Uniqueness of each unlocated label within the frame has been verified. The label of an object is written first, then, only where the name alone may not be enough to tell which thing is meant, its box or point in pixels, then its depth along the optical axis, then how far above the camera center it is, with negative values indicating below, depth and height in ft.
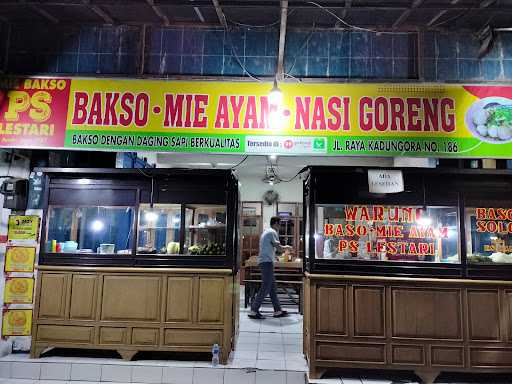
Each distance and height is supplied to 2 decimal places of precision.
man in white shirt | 26.61 -2.37
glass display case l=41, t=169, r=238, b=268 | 18.66 +0.86
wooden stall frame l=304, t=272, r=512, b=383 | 16.88 -4.17
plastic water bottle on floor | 17.42 -5.59
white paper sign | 17.80 +2.64
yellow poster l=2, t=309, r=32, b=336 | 18.67 -4.64
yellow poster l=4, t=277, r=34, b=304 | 18.85 -3.11
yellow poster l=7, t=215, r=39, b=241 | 19.15 -0.02
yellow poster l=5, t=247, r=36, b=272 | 19.01 -1.57
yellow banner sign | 17.75 +5.52
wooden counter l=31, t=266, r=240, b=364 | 18.04 -3.75
